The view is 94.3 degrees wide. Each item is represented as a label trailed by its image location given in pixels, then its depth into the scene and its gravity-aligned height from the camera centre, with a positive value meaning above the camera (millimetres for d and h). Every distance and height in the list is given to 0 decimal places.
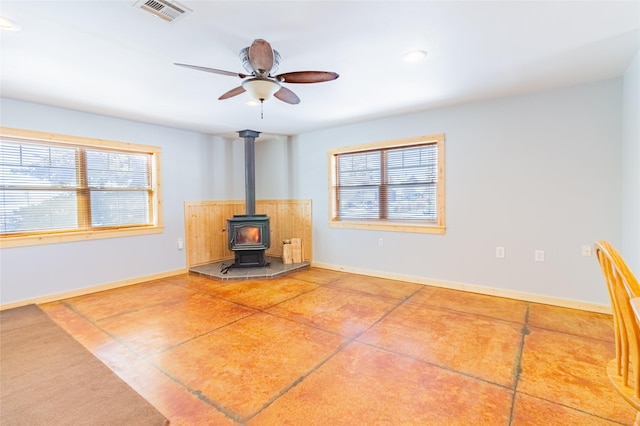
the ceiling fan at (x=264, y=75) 2121 +1024
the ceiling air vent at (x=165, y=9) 1815 +1252
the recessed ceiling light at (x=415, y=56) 2469 +1254
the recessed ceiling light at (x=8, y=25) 1966 +1257
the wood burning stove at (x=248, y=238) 4984 -561
